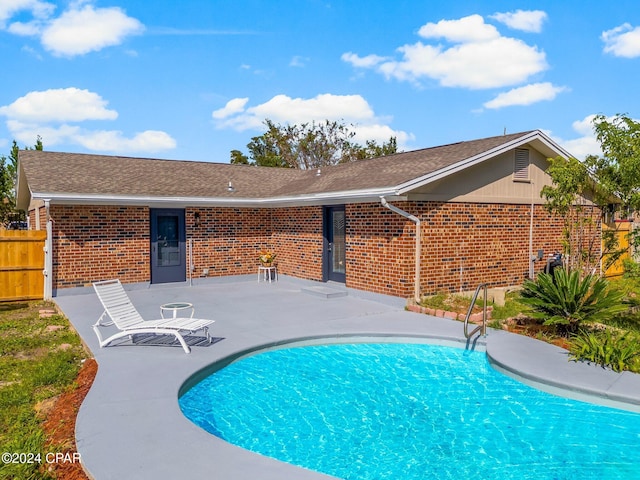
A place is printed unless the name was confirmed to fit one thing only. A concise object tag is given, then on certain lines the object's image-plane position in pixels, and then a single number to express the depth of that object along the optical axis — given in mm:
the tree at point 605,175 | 8547
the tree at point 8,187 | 26125
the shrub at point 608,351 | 6781
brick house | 11773
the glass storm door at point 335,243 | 13703
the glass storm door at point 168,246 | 14680
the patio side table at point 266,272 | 16078
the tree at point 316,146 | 47062
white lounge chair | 7570
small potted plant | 16047
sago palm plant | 8102
